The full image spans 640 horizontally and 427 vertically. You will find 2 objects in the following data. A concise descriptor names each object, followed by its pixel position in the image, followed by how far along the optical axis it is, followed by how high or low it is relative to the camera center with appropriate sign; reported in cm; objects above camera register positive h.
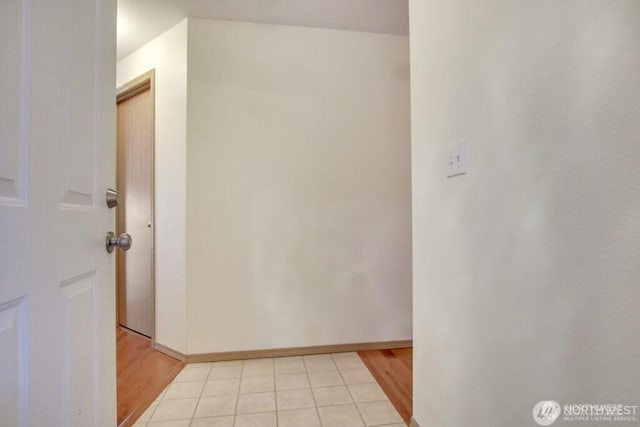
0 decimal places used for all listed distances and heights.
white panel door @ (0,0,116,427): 51 +1
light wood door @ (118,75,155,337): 247 +11
